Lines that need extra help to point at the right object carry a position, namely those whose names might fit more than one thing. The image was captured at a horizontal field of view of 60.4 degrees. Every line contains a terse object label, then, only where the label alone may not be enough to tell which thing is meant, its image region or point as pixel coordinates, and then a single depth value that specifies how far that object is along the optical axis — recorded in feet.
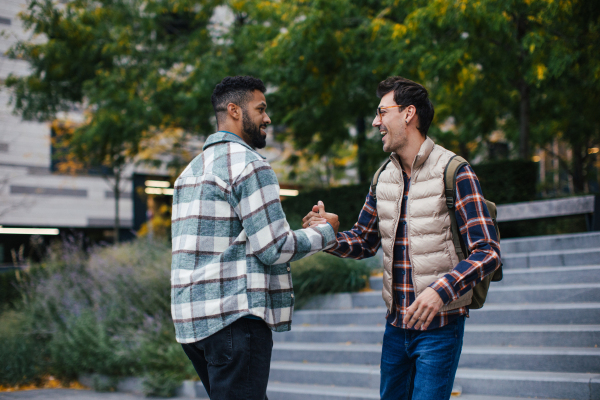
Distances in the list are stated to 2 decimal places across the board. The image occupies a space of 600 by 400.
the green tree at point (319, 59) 28.96
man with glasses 7.28
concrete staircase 14.85
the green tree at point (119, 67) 38.09
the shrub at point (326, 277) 23.34
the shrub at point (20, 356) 22.68
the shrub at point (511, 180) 30.09
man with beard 7.08
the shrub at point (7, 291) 34.31
